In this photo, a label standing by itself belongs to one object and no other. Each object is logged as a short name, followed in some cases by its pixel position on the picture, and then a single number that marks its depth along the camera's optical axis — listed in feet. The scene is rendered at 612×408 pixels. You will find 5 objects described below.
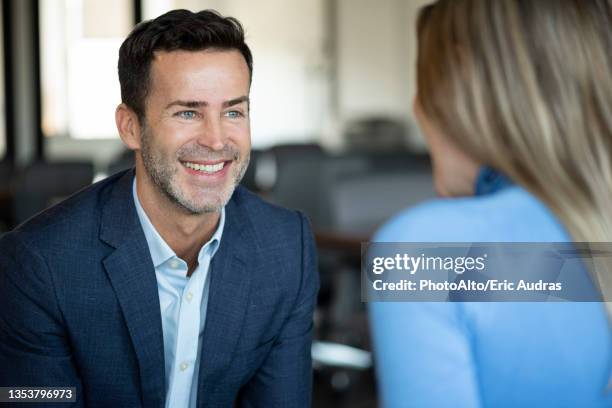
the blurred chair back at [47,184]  9.77
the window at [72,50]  21.80
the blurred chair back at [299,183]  12.74
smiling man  4.51
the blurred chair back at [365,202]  11.45
